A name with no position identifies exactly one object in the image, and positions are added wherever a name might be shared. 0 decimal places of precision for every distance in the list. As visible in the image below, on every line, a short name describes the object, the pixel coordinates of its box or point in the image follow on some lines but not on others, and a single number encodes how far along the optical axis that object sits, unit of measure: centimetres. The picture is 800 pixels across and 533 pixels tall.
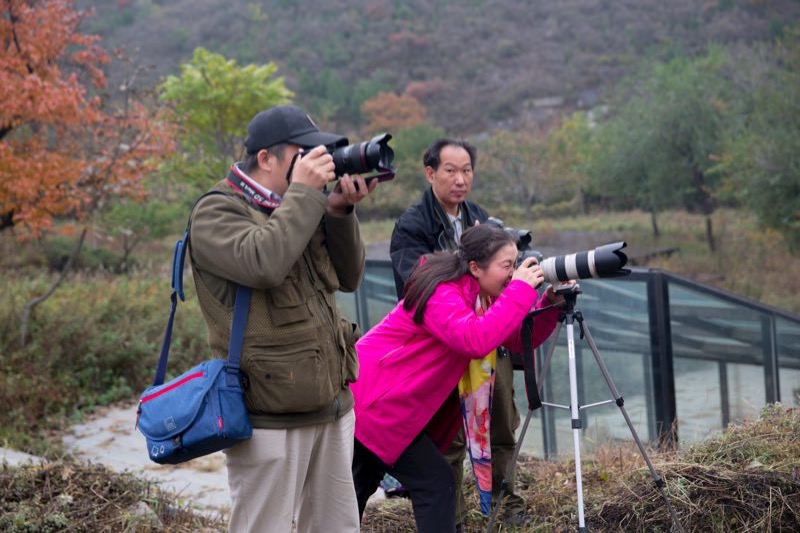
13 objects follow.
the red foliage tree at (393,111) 5697
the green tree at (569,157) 3581
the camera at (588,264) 318
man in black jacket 397
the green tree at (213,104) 2097
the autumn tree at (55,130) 933
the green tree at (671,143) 2628
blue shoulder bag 250
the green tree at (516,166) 3559
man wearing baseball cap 253
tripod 332
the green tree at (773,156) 1894
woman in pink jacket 320
